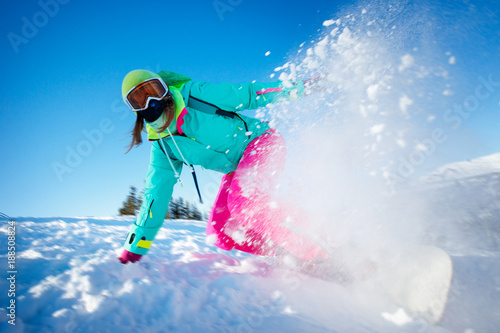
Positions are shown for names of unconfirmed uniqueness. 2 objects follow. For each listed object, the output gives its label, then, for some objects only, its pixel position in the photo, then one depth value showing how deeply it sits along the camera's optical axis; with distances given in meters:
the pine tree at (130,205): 18.88
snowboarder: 1.87
